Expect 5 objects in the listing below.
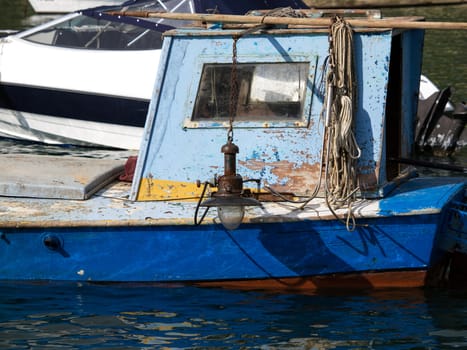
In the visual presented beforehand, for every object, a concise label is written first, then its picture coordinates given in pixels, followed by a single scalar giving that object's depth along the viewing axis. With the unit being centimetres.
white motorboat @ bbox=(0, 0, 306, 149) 2309
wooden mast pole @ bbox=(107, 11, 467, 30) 1295
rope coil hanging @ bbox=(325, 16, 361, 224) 1333
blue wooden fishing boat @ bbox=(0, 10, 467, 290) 1342
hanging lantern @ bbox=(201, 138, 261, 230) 1280
